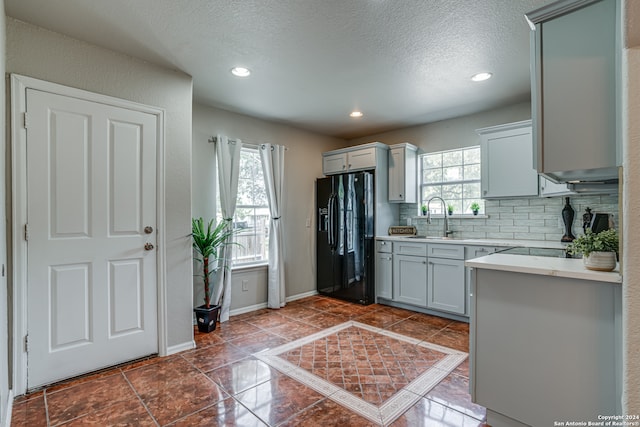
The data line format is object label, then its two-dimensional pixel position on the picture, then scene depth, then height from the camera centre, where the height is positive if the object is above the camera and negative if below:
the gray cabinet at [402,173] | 4.38 +0.53
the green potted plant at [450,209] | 4.25 +0.04
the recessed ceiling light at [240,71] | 2.79 +1.25
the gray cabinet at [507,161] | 3.38 +0.55
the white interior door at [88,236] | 2.19 -0.17
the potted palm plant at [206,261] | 3.28 -0.51
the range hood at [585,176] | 1.63 +0.20
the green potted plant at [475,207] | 4.02 +0.05
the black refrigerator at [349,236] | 4.29 -0.33
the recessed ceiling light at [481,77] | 2.91 +1.25
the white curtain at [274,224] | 4.12 -0.15
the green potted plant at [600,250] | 1.50 -0.19
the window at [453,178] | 4.12 +0.46
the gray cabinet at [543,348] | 1.46 -0.69
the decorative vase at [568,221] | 3.27 -0.10
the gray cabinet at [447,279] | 3.56 -0.77
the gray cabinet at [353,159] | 4.38 +0.78
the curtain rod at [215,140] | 3.74 +0.86
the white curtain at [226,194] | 3.60 +0.22
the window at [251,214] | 4.04 -0.02
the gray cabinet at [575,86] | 1.46 +0.60
